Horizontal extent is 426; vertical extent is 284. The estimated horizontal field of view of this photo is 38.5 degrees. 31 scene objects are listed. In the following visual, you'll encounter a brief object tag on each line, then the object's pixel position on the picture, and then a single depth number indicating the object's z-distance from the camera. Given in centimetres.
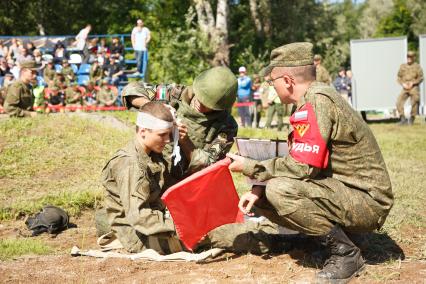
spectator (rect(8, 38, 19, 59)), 2078
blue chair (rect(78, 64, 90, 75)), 2094
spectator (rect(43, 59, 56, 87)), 1949
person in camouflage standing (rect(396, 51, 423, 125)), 1917
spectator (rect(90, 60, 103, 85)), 2011
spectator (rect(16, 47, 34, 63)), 2031
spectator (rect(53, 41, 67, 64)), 2133
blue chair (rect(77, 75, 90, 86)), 2056
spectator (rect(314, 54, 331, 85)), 1818
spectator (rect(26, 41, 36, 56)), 2092
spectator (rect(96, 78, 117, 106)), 1897
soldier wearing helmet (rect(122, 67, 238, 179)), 564
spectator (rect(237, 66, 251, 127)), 1861
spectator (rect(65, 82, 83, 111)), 1879
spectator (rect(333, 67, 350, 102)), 2325
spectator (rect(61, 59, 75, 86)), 2011
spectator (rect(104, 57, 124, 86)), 2036
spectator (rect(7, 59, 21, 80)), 2021
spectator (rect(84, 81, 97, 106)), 1934
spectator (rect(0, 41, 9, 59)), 2098
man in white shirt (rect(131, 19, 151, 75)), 2111
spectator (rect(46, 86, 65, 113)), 1894
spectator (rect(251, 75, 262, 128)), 1998
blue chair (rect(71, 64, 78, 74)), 2108
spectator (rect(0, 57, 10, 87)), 2052
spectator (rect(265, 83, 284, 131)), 1820
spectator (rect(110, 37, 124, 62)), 2172
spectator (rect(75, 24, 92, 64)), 2120
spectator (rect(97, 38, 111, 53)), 2135
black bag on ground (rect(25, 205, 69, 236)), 659
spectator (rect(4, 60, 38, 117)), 1191
